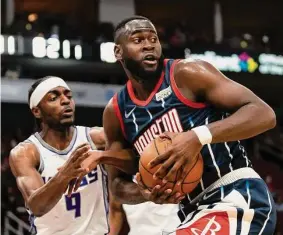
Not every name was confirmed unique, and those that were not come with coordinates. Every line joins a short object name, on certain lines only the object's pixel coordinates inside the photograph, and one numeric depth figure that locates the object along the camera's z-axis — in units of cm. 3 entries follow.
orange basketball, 463
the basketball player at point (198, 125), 465
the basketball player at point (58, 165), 688
